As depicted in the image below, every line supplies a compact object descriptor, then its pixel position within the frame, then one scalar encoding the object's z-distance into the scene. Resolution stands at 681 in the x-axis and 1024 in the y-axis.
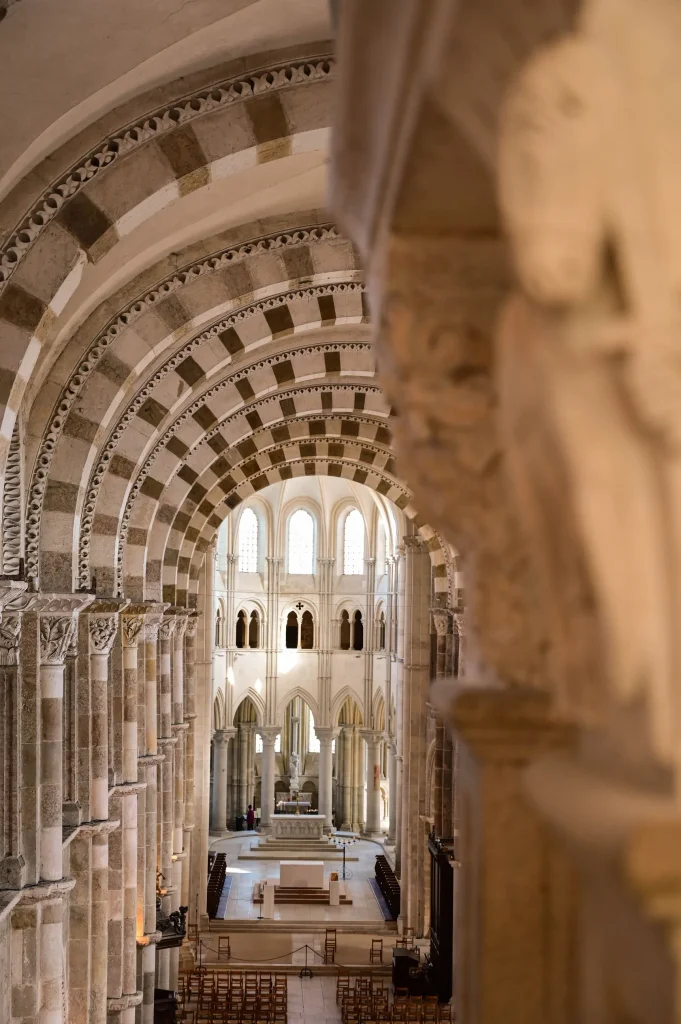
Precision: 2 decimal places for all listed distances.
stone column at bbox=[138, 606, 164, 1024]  15.35
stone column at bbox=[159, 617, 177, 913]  17.98
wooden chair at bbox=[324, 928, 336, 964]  22.53
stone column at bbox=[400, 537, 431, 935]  22.53
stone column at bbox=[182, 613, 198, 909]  22.19
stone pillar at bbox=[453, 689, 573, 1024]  2.25
